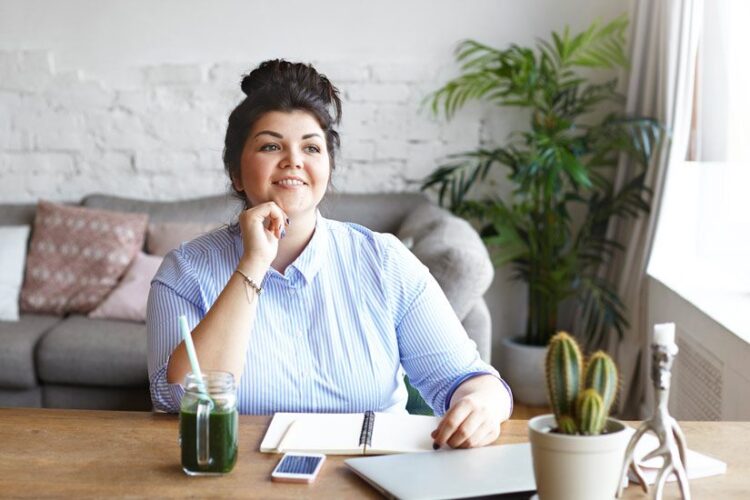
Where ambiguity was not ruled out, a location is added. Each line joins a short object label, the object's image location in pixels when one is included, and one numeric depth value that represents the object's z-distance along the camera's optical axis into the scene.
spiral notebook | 1.41
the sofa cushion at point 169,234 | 3.93
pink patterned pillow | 3.80
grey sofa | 3.03
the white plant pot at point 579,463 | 1.09
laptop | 1.24
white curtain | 3.38
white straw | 1.28
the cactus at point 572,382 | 1.11
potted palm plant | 3.77
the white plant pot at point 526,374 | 3.98
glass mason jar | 1.28
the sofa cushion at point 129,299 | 3.65
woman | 1.66
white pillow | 3.73
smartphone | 1.29
